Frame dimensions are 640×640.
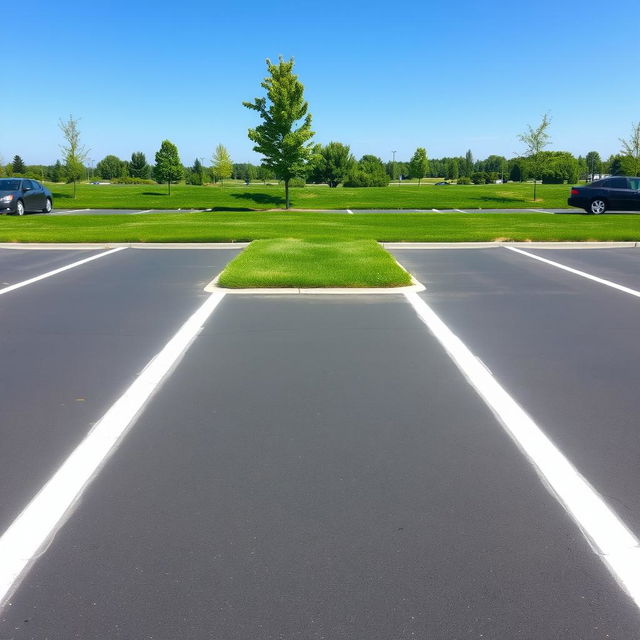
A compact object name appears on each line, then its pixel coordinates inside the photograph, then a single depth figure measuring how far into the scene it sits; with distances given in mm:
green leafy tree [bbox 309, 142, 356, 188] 72250
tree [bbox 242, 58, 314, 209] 31172
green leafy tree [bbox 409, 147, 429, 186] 75688
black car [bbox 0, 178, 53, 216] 25708
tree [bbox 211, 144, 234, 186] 64250
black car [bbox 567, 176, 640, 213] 26156
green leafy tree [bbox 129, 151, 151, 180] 93875
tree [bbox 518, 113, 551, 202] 41875
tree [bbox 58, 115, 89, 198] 43188
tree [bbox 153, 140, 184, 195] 54344
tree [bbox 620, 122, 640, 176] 40188
